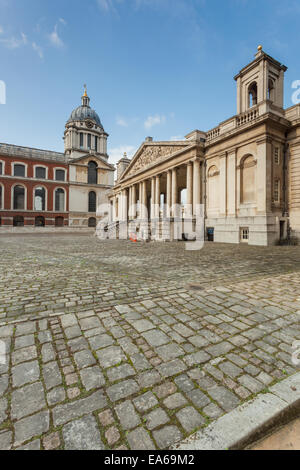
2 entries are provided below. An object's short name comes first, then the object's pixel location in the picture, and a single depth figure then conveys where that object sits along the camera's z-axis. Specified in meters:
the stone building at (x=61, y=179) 47.25
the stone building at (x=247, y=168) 16.62
